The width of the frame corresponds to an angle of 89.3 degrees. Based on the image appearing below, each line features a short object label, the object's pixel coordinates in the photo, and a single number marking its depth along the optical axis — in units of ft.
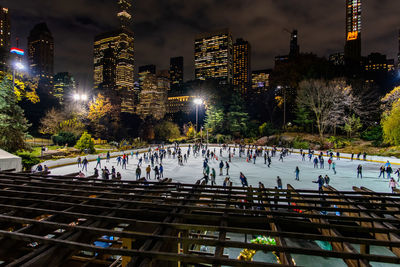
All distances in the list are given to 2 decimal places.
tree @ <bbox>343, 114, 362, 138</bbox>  122.93
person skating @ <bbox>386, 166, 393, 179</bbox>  50.64
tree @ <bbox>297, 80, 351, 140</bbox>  127.34
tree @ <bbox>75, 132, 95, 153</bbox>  93.86
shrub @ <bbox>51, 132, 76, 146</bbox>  113.39
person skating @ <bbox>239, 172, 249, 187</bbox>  38.12
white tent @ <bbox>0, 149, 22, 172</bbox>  39.81
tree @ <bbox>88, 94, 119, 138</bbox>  163.84
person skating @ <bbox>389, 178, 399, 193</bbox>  39.04
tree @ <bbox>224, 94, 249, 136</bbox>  190.39
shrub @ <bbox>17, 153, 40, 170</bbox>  60.06
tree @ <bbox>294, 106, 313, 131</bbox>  150.88
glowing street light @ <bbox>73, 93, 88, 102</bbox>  100.94
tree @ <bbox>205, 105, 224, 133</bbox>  197.16
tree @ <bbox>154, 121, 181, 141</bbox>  189.26
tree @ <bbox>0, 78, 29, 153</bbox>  68.74
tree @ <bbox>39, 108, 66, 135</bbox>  128.88
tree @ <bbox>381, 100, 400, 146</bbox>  79.87
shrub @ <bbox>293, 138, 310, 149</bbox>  124.35
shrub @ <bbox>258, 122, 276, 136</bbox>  166.09
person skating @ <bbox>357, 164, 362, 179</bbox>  51.99
